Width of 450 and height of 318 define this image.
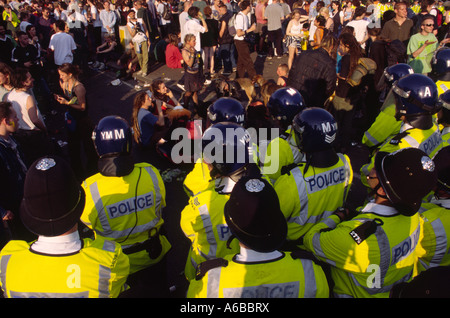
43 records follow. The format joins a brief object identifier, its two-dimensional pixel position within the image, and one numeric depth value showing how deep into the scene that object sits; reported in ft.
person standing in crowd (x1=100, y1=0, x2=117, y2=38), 42.50
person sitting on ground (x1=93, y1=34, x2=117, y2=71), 42.83
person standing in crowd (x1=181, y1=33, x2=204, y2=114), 27.27
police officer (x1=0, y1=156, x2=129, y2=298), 6.33
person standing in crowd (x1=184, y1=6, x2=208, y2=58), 32.63
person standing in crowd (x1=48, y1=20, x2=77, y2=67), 30.65
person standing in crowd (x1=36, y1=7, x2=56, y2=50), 42.96
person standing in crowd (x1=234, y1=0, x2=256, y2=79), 32.32
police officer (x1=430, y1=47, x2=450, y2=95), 15.81
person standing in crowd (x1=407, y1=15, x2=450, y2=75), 23.49
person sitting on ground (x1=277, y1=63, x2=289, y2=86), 22.32
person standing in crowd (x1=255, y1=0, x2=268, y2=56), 42.29
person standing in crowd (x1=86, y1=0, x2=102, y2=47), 44.68
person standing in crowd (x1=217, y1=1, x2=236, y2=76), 35.68
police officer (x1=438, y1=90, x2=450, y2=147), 12.43
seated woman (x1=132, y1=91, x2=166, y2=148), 20.22
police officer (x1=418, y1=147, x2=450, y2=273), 8.13
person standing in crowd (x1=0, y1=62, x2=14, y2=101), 17.94
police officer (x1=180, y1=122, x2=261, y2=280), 8.70
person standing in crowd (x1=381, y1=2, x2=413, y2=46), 28.60
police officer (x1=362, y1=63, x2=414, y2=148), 13.19
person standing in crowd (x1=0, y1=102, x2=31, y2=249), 13.19
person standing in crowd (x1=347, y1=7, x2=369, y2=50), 30.81
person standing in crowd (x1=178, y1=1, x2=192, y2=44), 35.58
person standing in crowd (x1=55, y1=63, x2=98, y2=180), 18.72
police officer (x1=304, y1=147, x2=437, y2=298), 7.11
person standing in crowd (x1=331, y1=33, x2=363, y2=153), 20.93
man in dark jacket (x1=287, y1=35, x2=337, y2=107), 20.29
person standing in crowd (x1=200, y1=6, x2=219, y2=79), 34.53
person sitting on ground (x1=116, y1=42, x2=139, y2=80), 38.01
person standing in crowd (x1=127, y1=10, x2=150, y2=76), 35.22
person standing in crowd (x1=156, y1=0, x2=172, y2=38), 47.91
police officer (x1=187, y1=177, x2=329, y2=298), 6.10
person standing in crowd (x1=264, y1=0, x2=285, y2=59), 37.78
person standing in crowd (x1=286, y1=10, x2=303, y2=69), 34.50
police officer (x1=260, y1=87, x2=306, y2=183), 11.56
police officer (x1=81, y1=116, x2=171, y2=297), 9.53
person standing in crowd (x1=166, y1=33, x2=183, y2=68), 32.45
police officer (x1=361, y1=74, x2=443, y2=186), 11.63
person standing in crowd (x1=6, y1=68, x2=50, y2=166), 17.34
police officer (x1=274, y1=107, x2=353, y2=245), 9.34
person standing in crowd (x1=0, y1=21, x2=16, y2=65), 27.61
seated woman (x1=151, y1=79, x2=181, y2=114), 22.45
